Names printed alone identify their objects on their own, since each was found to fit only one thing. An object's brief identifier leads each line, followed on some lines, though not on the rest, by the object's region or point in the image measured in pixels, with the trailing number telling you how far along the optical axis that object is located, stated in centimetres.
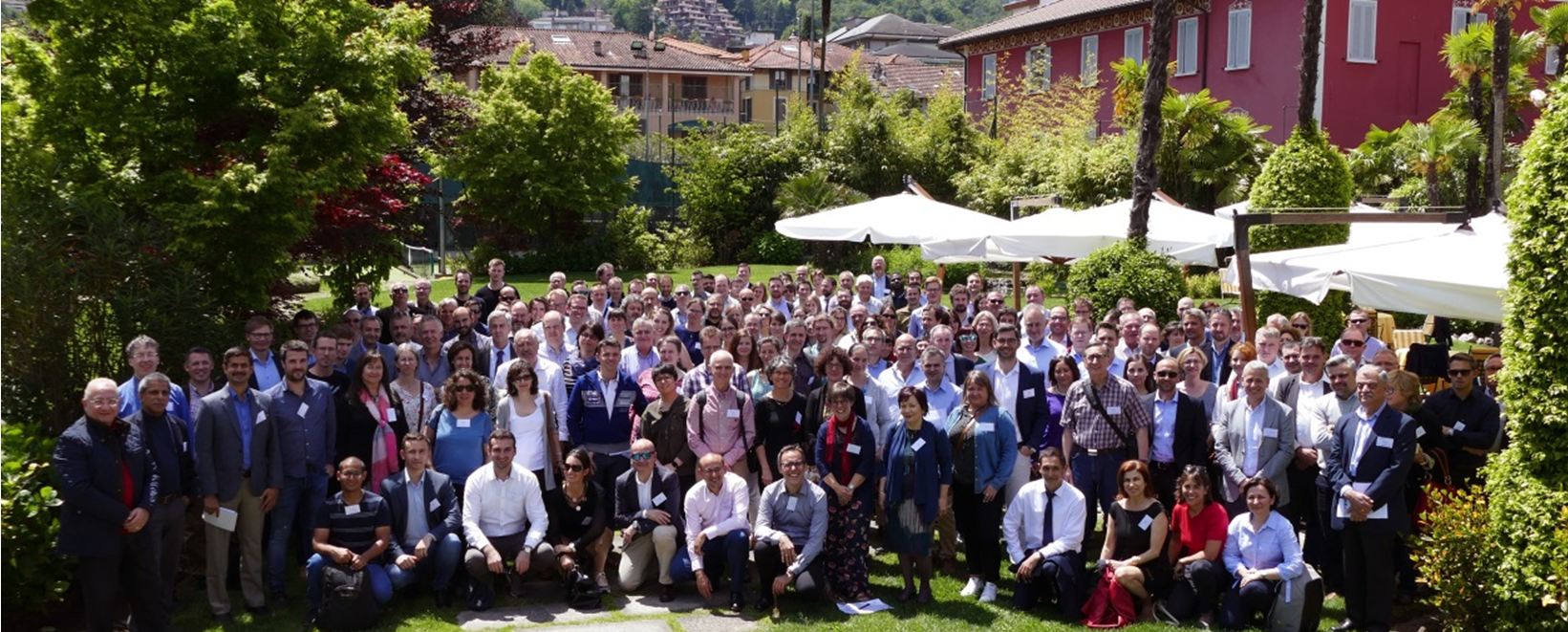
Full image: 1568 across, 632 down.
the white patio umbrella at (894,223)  1588
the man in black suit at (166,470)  756
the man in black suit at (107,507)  723
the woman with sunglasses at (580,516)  891
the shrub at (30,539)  758
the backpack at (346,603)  798
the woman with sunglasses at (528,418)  920
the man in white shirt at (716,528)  863
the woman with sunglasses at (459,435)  902
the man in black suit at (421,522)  853
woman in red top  813
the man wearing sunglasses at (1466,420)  838
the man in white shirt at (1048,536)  838
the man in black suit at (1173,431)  878
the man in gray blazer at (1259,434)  845
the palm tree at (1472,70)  2575
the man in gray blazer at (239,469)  802
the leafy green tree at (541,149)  2908
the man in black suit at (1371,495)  782
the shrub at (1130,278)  1355
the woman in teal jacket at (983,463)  884
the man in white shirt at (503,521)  856
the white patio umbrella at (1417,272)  874
